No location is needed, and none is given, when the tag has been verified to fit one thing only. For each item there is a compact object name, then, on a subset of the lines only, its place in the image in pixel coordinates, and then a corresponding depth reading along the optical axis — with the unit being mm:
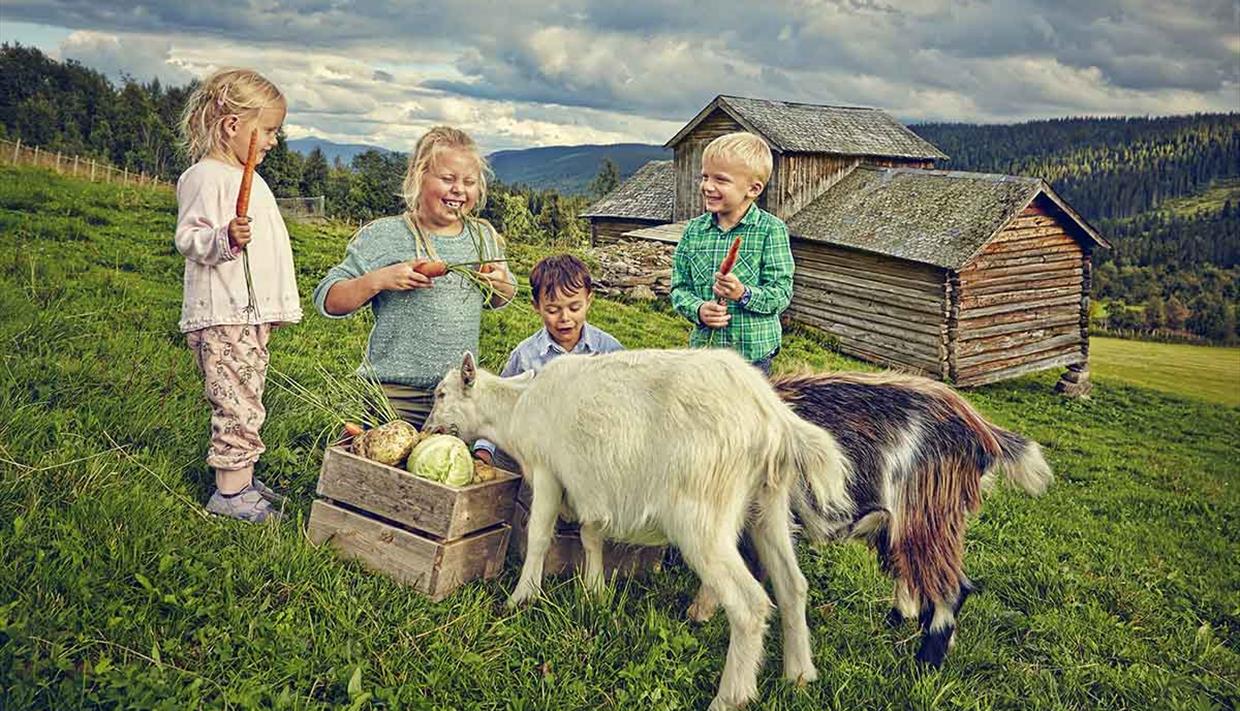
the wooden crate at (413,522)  3600
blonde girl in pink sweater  3635
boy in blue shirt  4410
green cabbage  3719
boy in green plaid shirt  4309
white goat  3102
